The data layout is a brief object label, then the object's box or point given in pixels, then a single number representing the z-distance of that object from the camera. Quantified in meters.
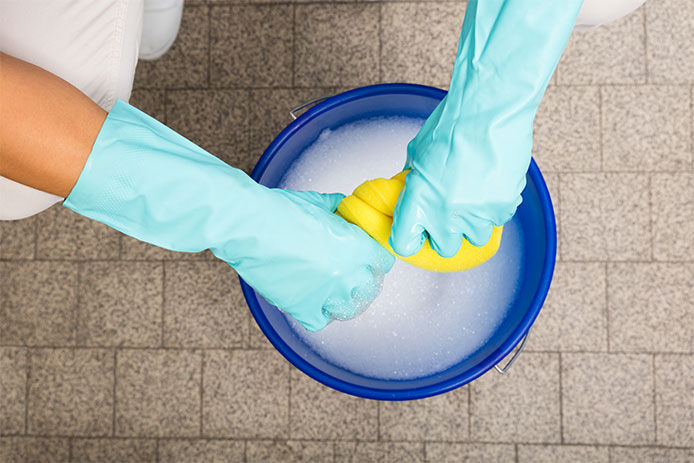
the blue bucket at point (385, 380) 0.95
